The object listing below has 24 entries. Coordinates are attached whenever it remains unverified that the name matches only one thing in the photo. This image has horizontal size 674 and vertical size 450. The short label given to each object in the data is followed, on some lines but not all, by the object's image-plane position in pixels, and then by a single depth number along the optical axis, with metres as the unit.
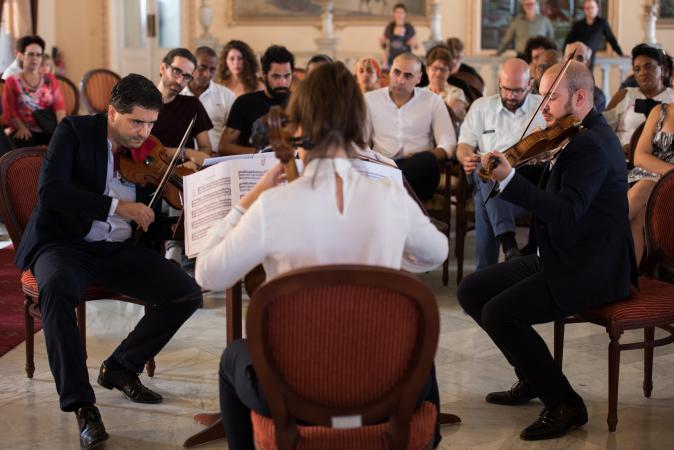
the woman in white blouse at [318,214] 1.93
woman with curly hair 5.86
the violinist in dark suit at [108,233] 3.02
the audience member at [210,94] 5.42
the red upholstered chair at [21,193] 3.32
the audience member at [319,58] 5.85
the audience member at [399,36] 10.06
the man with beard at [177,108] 4.48
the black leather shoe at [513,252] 4.41
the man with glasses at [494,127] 4.58
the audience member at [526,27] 10.37
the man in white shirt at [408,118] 4.96
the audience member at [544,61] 5.19
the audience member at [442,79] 5.83
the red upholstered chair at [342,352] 1.79
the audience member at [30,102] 6.17
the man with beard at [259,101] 4.87
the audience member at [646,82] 4.82
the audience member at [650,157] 4.22
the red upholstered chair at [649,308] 2.94
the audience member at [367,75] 6.07
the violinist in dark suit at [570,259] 2.85
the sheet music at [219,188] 2.69
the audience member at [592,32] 9.83
